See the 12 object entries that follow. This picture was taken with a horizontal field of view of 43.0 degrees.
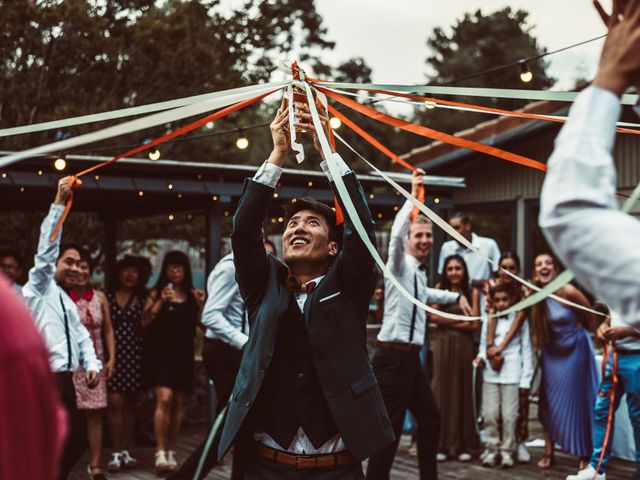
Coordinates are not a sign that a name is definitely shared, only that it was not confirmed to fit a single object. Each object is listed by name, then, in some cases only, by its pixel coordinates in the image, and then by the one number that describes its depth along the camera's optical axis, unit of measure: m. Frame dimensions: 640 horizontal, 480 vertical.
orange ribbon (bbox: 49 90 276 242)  3.47
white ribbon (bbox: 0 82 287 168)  2.02
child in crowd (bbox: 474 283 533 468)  7.79
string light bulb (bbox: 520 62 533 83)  6.41
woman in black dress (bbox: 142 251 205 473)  7.80
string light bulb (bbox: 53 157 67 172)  6.98
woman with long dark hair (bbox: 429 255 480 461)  8.15
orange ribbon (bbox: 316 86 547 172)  3.26
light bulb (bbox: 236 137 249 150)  7.04
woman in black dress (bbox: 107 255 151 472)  8.05
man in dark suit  3.18
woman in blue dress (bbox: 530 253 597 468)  7.69
